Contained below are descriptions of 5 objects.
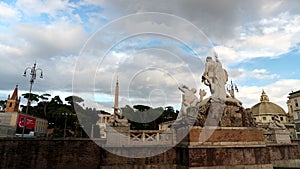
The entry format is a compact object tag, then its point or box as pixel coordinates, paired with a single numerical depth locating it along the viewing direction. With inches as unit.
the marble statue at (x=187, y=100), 461.7
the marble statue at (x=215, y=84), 424.0
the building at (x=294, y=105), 1712.6
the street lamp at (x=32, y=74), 706.2
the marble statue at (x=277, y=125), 592.4
